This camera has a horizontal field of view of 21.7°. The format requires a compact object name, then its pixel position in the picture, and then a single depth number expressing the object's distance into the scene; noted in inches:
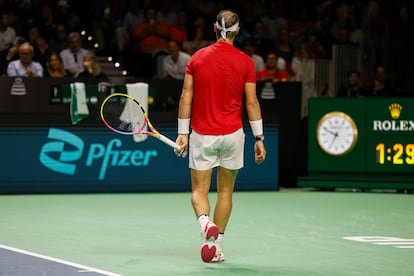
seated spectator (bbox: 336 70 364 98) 720.3
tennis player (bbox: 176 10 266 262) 356.5
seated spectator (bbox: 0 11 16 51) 729.6
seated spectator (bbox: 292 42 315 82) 795.4
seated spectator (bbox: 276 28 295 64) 824.9
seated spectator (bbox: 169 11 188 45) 819.4
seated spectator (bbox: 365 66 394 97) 734.5
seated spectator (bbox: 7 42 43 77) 652.1
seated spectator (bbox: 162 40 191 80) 719.1
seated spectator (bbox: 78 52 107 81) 665.6
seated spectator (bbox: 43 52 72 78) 667.4
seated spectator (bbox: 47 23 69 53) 744.3
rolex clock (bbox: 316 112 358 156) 681.6
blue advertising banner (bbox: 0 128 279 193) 618.8
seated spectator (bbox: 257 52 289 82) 727.1
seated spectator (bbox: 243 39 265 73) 745.0
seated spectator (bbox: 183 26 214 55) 791.5
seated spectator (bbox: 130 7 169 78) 806.5
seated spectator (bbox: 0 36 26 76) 664.4
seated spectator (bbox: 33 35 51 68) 689.0
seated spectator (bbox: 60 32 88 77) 713.0
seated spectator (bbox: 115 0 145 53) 813.2
